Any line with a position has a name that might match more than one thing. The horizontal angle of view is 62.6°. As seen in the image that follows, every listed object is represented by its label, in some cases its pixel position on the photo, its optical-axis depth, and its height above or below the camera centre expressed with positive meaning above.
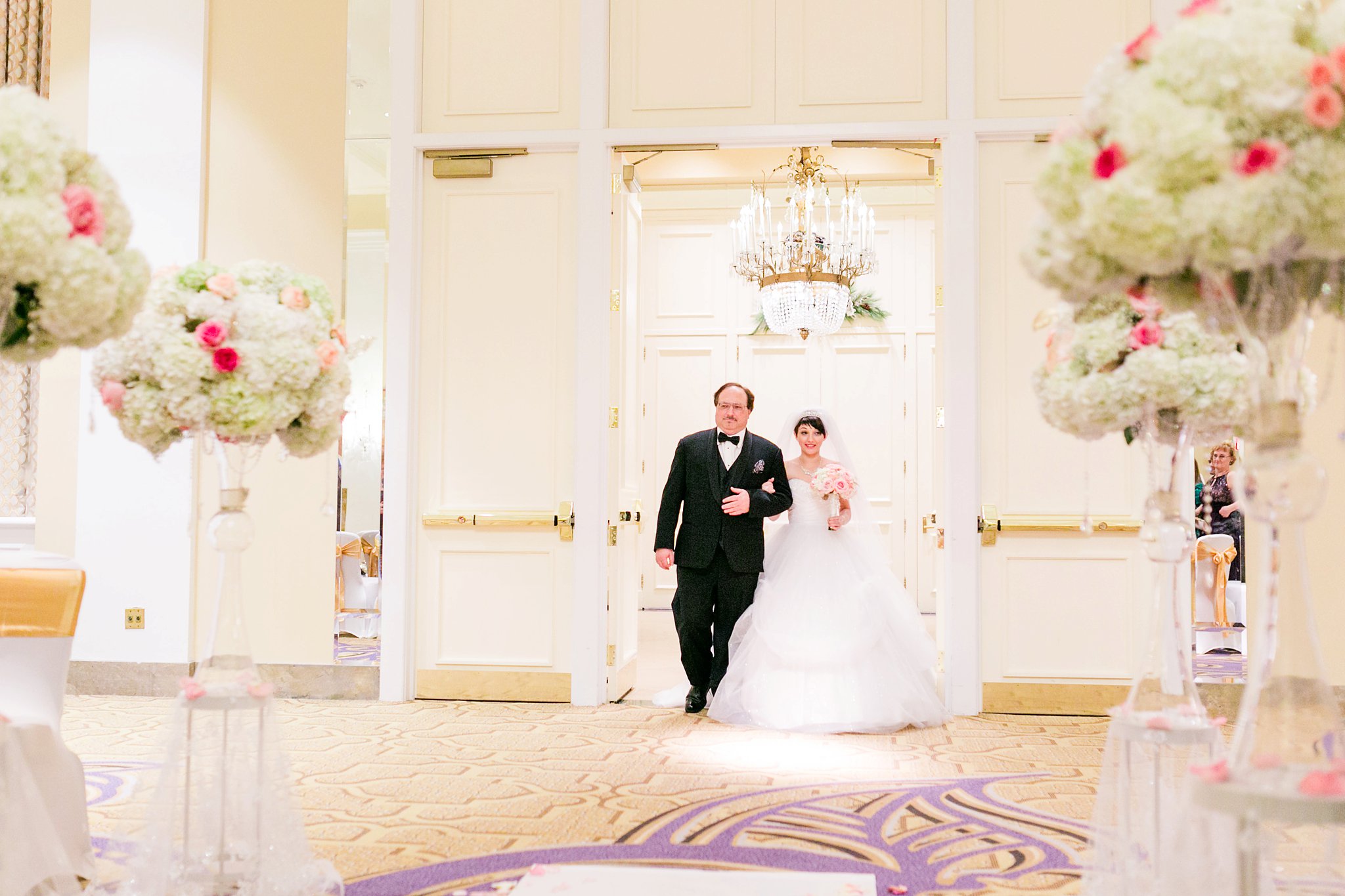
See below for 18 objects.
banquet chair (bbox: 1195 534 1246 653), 5.77 -0.62
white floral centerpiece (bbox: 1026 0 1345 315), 1.49 +0.45
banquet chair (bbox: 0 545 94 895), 2.44 -0.66
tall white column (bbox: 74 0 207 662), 6.09 +1.25
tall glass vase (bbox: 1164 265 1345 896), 1.61 -0.26
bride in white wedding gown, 5.37 -0.84
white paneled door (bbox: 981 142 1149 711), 5.71 -0.17
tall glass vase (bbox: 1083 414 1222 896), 2.39 -0.57
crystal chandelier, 8.58 +1.67
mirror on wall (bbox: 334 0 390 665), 6.07 +0.80
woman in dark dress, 5.75 -0.14
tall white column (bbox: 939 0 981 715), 5.73 +0.50
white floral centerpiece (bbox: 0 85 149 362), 1.88 +0.40
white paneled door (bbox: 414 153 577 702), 6.00 +0.21
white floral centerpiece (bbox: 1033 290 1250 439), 2.34 +0.22
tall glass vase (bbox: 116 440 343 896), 2.70 -0.77
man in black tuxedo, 5.87 -0.29
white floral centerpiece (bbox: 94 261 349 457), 2.62 +0.26
